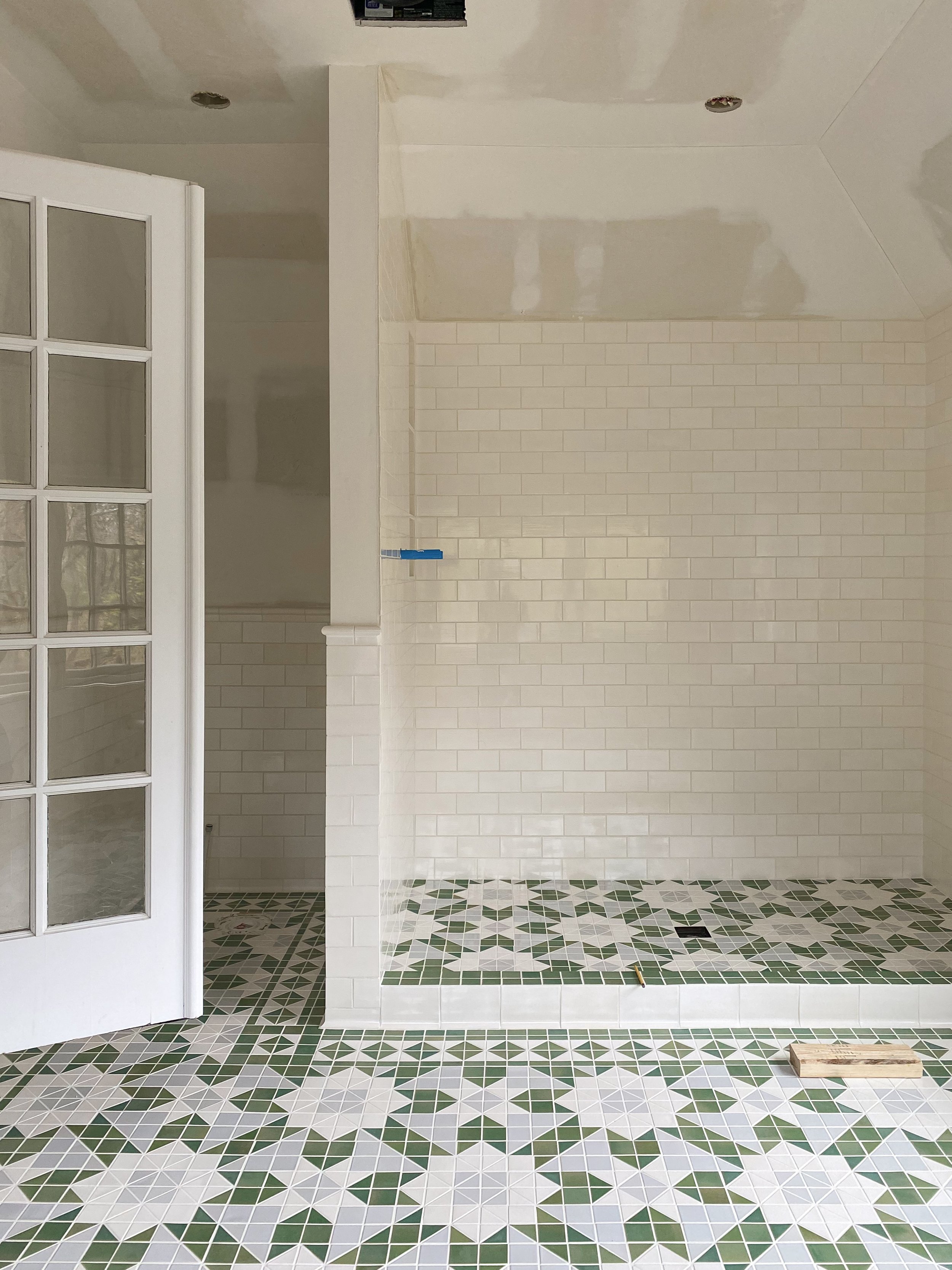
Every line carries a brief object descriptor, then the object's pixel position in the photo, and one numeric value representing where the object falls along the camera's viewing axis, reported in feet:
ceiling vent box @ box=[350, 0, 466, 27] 8.48
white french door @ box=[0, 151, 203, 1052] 7.74
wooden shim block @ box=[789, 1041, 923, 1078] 8.79
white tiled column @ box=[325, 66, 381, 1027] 9.51
